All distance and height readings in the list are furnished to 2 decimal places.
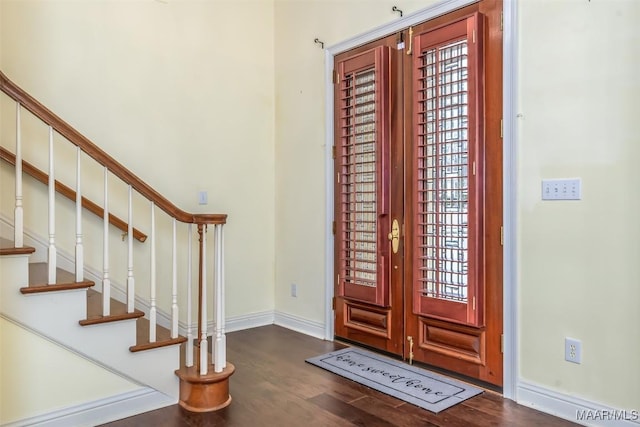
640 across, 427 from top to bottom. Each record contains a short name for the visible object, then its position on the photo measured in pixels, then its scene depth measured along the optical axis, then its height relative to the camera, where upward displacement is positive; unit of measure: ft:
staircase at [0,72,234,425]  7.04 -1.53
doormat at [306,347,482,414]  8.41 -3.46
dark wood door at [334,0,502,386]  8.80 +0.39
